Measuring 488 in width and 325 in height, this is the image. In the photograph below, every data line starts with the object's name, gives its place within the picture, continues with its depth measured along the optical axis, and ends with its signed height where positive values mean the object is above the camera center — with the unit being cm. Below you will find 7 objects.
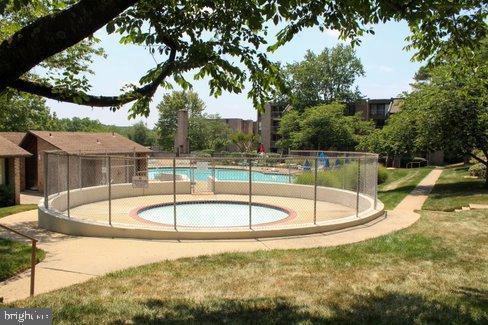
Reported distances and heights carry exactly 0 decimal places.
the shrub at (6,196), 2604 -299
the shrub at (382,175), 3320 -204
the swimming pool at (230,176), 2321 -154
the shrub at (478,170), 2923 -148
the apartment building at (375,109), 6469 +551
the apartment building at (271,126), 7669 +342
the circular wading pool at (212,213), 1625 -267
